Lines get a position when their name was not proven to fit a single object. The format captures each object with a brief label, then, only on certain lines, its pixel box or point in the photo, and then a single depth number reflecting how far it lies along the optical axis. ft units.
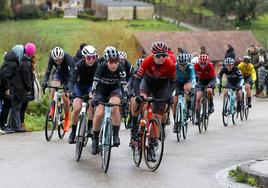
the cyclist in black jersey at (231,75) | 65.92
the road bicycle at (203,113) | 61.16
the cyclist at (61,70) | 51.42
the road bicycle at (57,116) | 52.80
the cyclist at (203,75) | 60.52
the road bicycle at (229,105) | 67.31
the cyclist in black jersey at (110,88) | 41.60
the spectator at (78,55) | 64.17
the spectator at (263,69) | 100.94
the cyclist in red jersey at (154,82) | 42.94
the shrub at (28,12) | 418.31
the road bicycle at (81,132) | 44.01
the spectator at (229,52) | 105.09
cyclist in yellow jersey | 75.09
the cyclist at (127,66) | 54.60
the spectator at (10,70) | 55.88
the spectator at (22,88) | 55.93
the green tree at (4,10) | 396.16
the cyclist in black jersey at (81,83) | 45.79
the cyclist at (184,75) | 54.19
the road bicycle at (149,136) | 41.47
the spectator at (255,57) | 100.78
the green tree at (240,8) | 386.11
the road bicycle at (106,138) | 40.34
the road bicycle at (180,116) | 54.80
